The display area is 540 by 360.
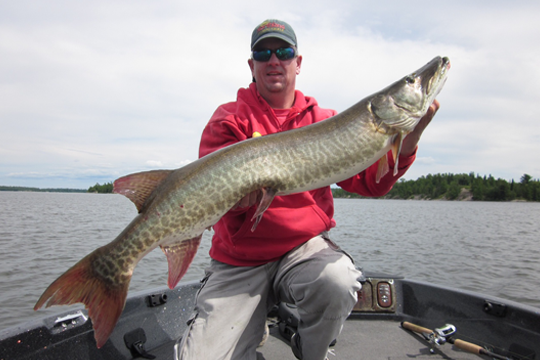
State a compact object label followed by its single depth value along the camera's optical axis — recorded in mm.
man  2363
